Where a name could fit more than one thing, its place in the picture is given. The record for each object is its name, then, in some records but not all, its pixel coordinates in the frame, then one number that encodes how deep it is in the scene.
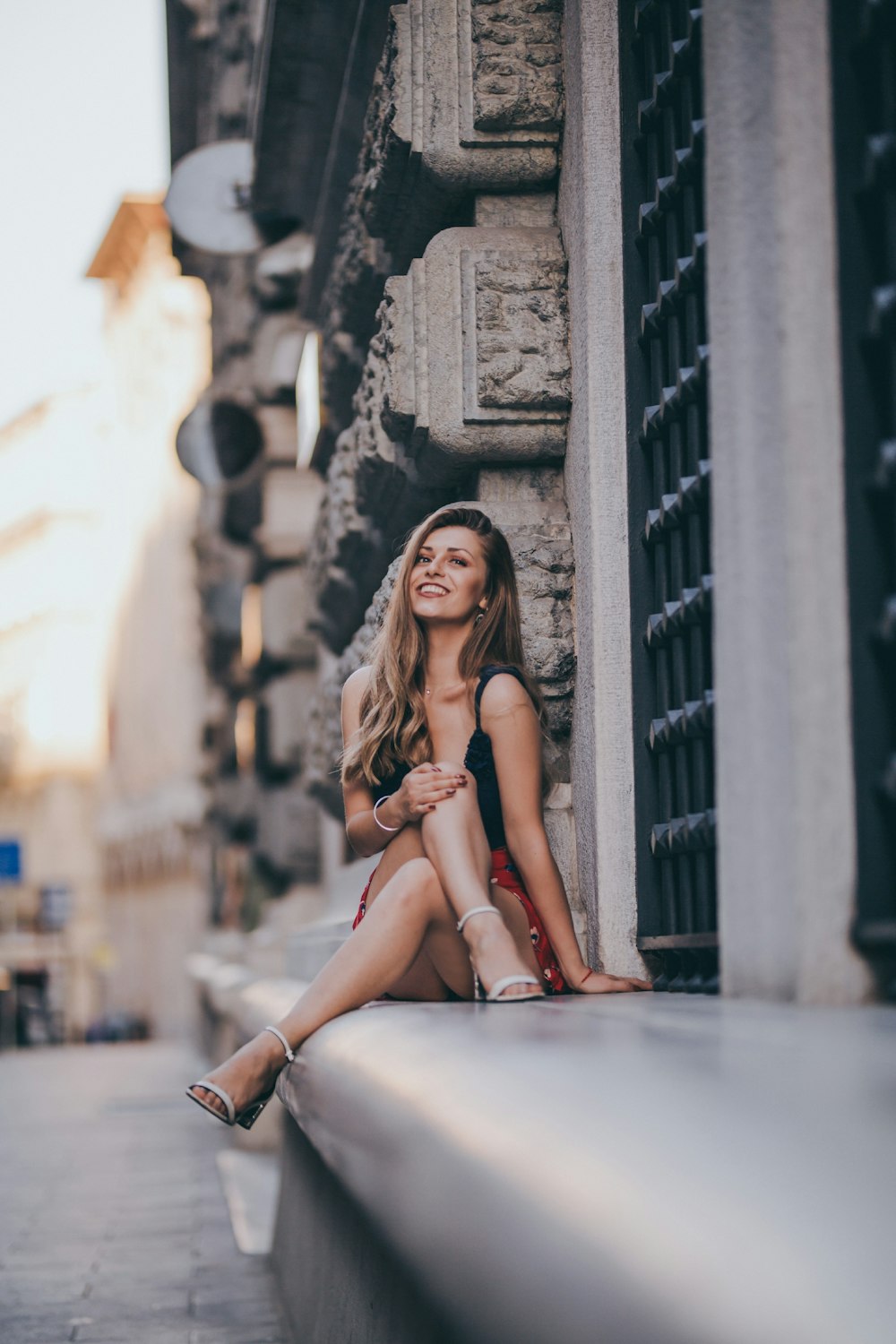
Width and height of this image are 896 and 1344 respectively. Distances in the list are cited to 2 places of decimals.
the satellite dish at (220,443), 9.89
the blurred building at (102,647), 31.69
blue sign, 24.97
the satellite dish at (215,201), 7.82
